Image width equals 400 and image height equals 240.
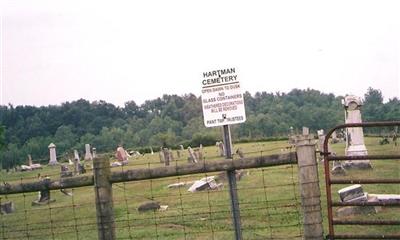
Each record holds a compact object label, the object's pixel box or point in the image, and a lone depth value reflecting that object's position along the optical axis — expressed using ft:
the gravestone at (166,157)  97.86
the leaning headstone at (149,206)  47.58
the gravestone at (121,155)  116.57
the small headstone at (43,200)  64.70
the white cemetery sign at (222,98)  22.34
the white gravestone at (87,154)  153.69
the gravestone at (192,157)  99.11
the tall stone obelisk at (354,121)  63.00
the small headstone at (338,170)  58.08
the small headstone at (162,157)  111.20
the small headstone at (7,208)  61.26
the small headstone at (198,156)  101.73
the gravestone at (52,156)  159.47
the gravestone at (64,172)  89.51
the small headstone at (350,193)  37.35
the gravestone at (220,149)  109.45
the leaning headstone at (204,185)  55.01
